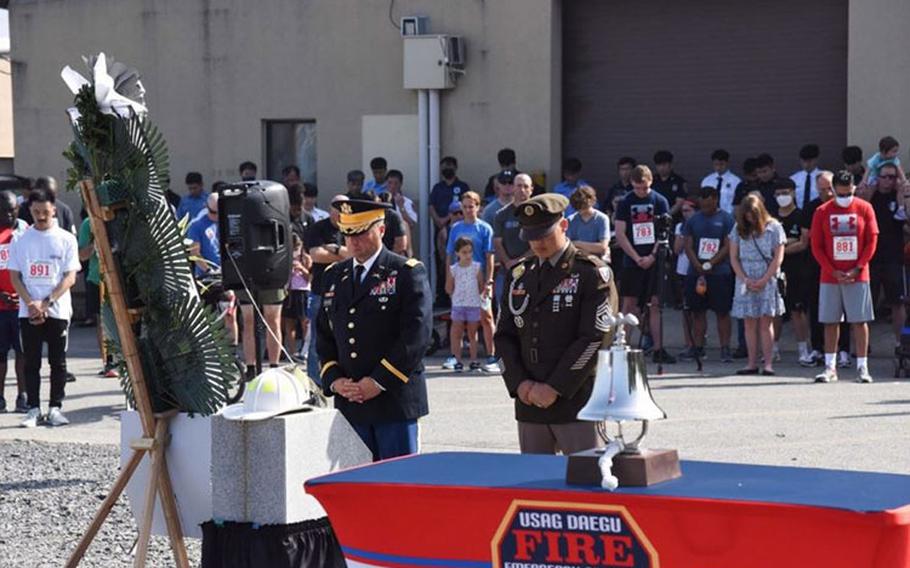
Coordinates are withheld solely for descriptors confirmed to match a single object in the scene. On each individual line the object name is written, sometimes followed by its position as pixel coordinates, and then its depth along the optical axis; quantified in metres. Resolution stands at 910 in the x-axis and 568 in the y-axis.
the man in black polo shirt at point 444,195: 19.67
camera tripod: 15.62
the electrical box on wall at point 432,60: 20.33
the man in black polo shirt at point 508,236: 15.35
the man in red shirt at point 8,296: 13.23
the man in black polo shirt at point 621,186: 18.23
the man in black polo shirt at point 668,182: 18.20
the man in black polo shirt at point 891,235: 15.85
